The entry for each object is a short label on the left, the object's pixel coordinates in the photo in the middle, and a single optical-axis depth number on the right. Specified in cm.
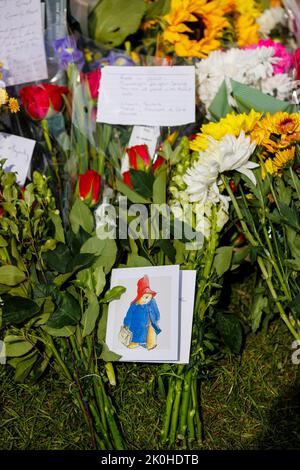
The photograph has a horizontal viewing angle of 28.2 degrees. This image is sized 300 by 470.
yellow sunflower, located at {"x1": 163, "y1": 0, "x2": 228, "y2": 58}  171
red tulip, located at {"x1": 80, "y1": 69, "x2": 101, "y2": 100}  165
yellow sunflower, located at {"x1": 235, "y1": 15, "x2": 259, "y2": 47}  186
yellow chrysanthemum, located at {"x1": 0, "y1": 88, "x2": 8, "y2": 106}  140
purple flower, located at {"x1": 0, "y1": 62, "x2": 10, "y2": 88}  166
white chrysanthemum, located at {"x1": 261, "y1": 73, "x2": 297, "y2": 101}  162
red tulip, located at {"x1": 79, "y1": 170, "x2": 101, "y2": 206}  143
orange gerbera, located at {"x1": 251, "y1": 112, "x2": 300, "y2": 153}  127
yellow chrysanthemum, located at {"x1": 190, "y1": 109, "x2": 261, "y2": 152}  132
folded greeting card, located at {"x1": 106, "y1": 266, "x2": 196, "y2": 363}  128
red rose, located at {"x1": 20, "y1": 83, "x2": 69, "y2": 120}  157
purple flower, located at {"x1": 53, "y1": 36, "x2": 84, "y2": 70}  167
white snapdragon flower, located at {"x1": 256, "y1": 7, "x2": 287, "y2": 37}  197
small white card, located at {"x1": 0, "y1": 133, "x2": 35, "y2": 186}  161
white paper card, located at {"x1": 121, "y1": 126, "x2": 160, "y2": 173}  163
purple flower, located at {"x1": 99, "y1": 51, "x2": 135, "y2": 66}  172
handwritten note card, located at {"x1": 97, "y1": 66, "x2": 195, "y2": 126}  162
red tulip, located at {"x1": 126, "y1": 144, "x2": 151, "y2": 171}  146
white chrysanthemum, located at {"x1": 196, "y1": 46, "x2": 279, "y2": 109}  162
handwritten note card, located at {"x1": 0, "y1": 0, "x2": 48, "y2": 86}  166
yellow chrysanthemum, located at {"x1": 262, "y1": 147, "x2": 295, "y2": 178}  129
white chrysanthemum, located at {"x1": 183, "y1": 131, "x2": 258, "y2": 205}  128
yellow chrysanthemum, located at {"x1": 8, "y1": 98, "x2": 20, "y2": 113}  143
